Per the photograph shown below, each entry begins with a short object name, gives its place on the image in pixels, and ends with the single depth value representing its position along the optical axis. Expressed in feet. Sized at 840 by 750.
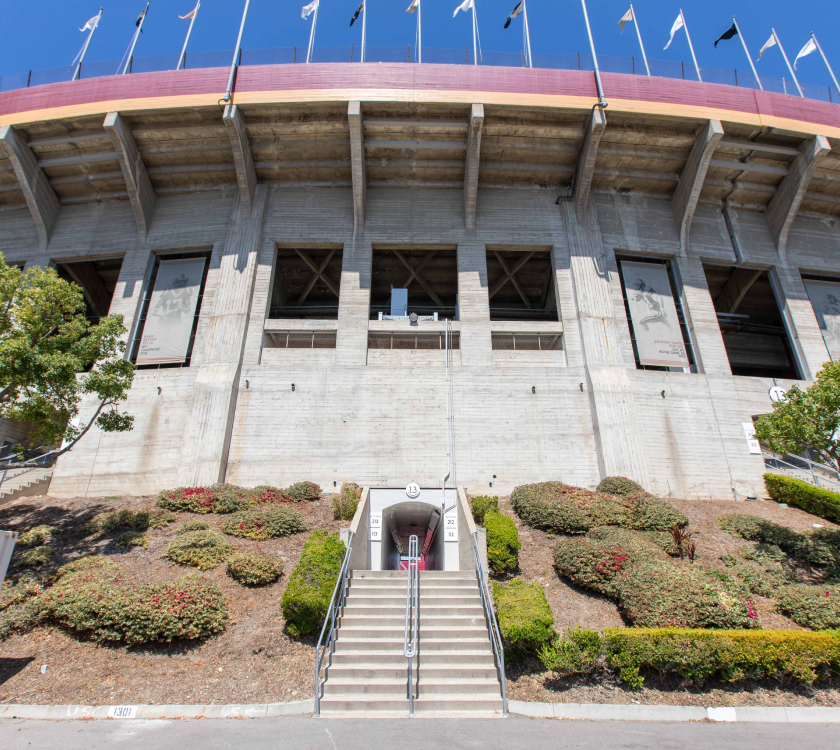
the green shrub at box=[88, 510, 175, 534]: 45.98
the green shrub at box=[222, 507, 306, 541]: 44.09
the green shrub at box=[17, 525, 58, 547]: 43.04
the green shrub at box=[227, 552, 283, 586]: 35.47
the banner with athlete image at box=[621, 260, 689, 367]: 70.38
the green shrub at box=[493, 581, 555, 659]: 27.50
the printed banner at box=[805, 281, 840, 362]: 74.49
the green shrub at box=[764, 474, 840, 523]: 53.62
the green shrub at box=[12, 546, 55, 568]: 38.04
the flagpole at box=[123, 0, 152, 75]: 76.08
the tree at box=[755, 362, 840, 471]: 42.29
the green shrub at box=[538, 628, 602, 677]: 26.07
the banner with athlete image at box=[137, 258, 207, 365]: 69.21
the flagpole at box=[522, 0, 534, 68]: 76.75
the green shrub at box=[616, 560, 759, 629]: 29.84
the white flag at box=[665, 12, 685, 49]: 76.95
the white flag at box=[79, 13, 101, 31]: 77.36
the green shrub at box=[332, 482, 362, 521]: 49.19
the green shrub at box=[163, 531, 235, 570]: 38.40
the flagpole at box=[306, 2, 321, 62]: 74.47
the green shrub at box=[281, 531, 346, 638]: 29.96
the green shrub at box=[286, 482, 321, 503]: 54.24
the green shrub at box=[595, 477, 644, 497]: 55.66
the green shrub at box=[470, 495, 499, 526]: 48.65
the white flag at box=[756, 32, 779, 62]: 75.51
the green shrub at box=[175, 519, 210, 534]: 44.65
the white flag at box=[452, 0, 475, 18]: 73.77
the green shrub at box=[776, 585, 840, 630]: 32.12
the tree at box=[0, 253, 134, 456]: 39.73
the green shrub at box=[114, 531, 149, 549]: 42.01
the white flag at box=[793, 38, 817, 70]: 75.31
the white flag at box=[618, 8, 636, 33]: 74.28
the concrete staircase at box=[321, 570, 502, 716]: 24.63
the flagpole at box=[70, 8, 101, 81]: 73.36
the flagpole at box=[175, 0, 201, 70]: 72.28
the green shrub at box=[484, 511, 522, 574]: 37.29
